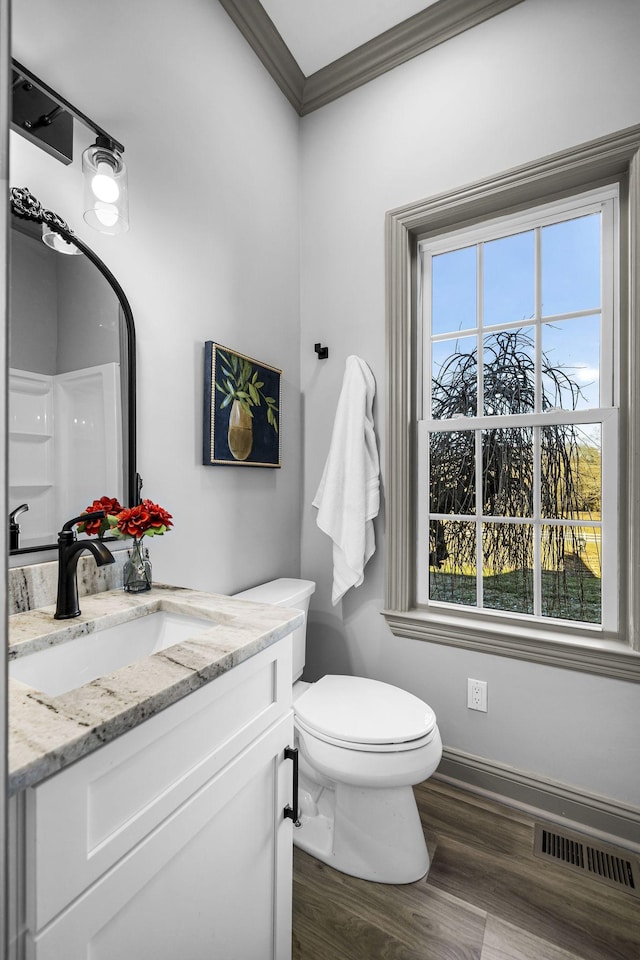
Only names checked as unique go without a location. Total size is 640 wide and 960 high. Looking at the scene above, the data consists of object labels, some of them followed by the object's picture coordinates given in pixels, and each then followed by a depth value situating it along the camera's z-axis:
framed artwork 1.56
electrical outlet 1.69
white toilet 1.25
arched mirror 1.02
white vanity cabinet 0.53
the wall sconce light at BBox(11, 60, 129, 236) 1.01
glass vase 1.18
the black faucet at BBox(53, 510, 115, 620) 0.96
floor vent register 1.33
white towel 1.83
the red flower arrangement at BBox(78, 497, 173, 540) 1.10
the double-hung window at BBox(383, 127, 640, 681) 1.55
